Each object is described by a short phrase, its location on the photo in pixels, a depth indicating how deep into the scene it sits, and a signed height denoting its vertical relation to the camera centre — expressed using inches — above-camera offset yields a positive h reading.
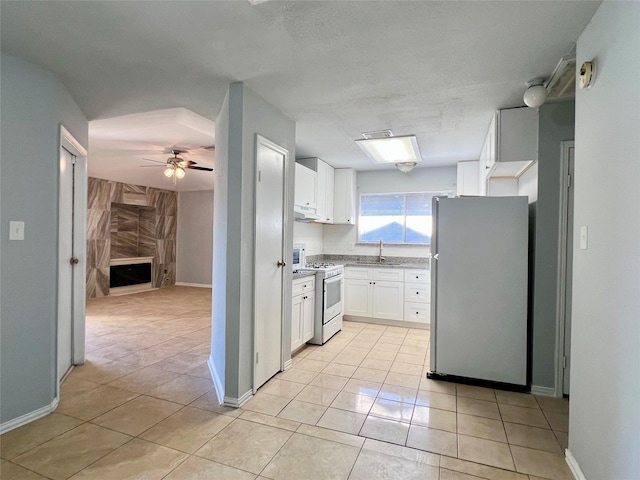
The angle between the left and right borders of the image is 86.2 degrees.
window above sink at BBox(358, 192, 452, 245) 213.6 +15.3
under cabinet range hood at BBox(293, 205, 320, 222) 162.0 +13.1
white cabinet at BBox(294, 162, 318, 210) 163.6 +26.5
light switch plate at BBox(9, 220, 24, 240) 85.4 +1.3
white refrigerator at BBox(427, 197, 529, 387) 113.1 -15.9
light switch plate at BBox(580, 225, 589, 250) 68.4 +1.6
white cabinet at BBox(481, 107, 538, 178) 110.1 +34.9
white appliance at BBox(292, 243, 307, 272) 191.2 -9.1
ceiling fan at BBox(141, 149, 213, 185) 194.1 +41.6
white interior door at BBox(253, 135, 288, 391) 107.3 -6.5
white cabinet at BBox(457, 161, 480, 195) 188.5 +35.8
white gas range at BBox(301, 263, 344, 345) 158.1 -30.5
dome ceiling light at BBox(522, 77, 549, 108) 94.1 +41.8
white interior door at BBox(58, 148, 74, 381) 111.0 -9.6
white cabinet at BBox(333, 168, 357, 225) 213.6 +28.1
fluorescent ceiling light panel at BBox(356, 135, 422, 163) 150.8 +44.6
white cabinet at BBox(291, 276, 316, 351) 139.4 -30.4
